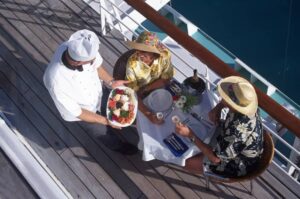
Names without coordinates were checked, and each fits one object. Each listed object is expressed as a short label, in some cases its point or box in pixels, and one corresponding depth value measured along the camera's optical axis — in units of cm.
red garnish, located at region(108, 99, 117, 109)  344
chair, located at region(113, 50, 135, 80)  382
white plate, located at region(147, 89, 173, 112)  333
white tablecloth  319
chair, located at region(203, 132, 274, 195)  301
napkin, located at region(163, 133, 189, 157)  317
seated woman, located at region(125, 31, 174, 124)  347
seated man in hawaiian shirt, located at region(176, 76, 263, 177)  279
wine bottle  332
